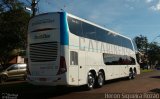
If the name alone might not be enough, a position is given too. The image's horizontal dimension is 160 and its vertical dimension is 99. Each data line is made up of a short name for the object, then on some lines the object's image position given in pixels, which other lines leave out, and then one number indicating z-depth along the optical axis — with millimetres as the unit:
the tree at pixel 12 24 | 15064
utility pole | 12263
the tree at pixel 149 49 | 60371
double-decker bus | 6290
